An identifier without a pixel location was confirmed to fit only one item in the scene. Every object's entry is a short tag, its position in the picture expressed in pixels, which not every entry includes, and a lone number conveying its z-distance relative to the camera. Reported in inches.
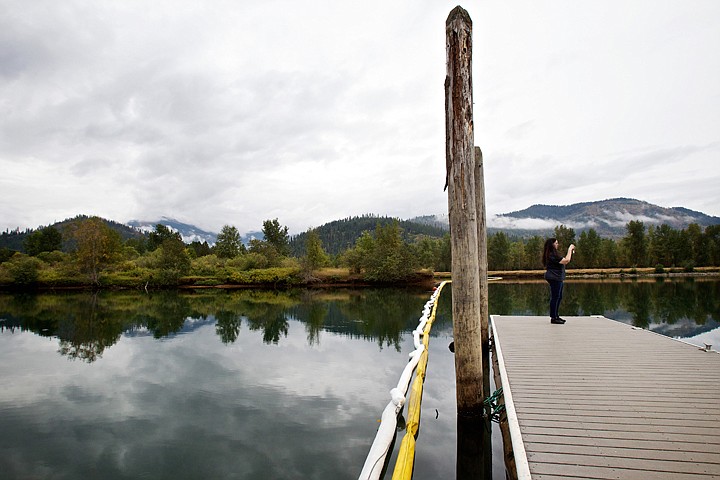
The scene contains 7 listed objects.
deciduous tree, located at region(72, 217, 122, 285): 1494.8
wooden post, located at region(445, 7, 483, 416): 180.2
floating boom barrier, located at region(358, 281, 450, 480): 136.5
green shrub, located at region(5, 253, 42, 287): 1424.7
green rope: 194.1
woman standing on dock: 319.9
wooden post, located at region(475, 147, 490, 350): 353.1
